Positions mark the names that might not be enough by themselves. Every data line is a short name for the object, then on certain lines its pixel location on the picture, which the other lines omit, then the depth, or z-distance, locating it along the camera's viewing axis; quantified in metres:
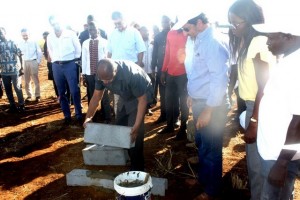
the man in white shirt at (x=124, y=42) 5.83
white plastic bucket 2.82
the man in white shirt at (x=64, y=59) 6.18
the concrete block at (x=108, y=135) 3.60
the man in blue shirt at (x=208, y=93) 2.98
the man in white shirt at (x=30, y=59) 8.52
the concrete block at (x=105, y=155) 4.40
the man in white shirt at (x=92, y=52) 6.27
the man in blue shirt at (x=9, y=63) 7.07
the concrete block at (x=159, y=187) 3.64
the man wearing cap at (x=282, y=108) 1.86
